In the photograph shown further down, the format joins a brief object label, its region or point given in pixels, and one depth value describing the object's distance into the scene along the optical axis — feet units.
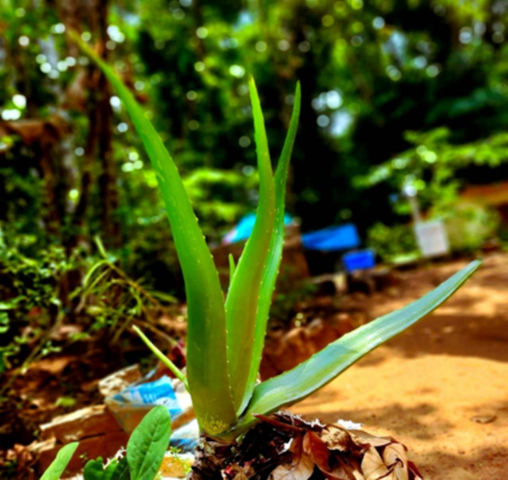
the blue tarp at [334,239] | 28.14
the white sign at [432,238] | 25.18
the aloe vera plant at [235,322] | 3.01
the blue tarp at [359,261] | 24.06
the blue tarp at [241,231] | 18.41
